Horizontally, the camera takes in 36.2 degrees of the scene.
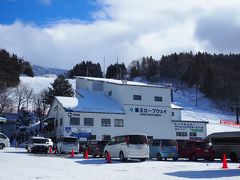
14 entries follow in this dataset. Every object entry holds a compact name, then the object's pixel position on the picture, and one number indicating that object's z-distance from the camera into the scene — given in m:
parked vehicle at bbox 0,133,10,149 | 41.07
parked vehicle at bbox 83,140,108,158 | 32.29
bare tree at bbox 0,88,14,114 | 74.61
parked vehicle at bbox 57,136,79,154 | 35.47
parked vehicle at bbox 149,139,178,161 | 28.78
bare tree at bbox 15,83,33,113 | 87.85
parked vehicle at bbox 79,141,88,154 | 36.83
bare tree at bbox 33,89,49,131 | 80.28
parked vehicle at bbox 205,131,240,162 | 28.04
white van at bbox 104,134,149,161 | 24.44
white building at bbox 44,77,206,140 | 49.91
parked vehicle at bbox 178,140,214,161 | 29.59
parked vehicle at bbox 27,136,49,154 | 35.62
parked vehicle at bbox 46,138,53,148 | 36.84
